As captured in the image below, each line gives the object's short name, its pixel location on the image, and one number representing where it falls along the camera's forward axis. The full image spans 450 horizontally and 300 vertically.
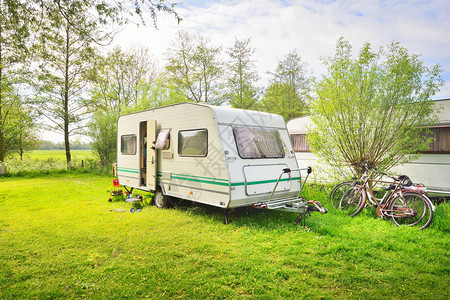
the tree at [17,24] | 4.71
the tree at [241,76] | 18.98
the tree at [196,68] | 19.34
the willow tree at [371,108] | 7.05
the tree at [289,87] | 21.97
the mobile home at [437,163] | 6.73
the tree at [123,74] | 21.61
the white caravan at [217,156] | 5.70
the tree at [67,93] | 16.45
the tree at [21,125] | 16.22
